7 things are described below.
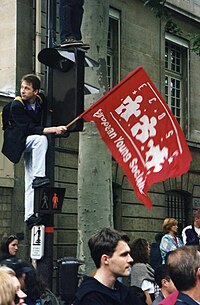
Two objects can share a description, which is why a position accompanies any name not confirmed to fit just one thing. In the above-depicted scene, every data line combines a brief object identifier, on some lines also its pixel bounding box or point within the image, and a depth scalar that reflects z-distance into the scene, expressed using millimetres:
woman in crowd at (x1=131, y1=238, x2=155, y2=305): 7798
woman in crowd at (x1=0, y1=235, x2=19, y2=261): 8562
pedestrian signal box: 5766
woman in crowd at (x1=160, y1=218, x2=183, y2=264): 10216
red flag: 6316
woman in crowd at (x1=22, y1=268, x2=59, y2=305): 5633
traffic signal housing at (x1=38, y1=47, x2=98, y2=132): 5805
